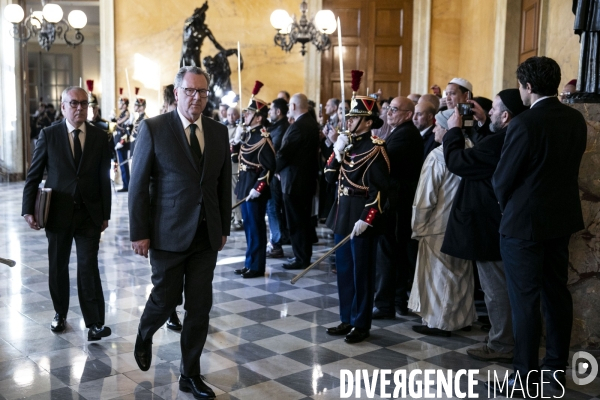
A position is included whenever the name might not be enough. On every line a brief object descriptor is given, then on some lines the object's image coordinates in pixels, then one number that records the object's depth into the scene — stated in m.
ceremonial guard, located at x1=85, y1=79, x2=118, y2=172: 7.93
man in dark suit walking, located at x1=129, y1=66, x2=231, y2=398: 3.79
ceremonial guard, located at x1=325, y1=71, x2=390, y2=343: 4.87
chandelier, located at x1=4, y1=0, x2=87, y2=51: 11.08
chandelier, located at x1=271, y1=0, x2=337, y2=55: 11.19
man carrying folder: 4.83
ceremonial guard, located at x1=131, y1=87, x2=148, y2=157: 13.44
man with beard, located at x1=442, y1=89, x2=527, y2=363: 4.44
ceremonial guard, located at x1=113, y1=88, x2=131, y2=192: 13.73
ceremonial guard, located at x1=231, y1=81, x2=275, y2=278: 6.98
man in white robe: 5.10
